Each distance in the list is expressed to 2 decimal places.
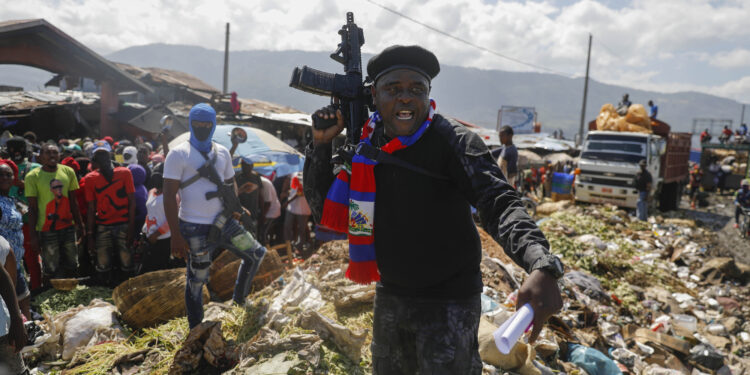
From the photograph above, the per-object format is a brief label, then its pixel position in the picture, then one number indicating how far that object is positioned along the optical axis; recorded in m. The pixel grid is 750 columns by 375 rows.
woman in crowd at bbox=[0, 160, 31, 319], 4.01
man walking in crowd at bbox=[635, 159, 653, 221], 11.76
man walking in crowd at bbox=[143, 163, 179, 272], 5.32
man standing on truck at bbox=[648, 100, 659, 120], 15.22
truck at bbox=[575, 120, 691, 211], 12.73
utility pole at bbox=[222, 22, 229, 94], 25.63
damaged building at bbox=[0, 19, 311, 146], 12.44
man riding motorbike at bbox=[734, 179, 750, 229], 12.98
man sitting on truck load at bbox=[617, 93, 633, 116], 14.35
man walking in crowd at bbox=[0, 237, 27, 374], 2.31
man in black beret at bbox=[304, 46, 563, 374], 1.81
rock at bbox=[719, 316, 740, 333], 6.02
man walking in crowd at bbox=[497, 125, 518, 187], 7.46
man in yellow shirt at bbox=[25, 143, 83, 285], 5.19
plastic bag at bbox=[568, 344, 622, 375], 4.06
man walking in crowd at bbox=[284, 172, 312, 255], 7.40
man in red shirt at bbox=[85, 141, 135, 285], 5.37
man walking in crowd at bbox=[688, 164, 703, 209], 18.94
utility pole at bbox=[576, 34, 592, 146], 29.68
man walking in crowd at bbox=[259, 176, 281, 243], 6.70
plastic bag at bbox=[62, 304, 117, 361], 3.78
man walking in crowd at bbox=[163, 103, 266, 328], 3.48
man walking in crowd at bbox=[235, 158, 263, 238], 6.34
